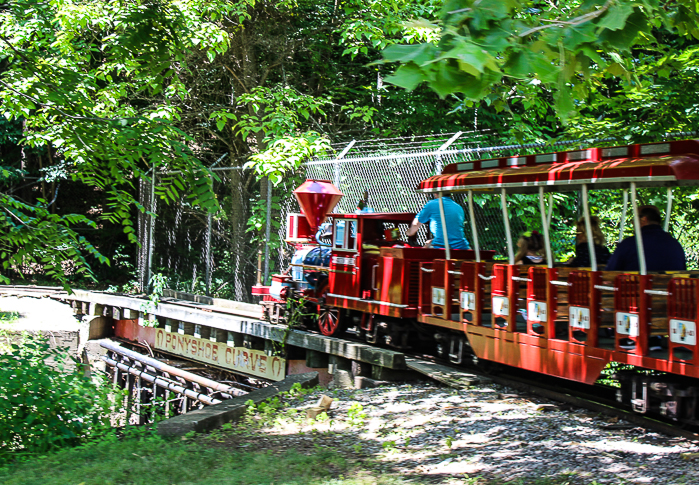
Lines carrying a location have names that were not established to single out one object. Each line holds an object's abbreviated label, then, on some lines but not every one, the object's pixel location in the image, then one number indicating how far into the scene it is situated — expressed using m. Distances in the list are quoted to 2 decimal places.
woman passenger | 7.38
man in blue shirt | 9.38
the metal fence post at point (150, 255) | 18.27
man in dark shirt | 6.59
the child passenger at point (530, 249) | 8.11
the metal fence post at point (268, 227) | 14.08
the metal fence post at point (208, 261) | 16.40
